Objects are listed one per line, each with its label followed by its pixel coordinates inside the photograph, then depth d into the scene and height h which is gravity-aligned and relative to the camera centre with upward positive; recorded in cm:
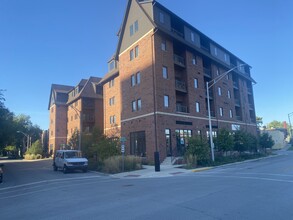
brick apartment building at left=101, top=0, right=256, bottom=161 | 2711 +809
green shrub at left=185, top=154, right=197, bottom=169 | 2188 -142
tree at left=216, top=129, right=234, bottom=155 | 2748 +32
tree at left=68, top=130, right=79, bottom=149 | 3085 +112
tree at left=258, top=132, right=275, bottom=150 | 4025 +21
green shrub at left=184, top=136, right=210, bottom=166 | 2301 -50
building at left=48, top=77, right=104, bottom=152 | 4528 +823
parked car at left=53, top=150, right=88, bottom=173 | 2205 -107
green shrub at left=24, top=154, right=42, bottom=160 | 5356 -127
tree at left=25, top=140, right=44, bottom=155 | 5503 +38
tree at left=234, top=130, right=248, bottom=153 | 3098 +29
